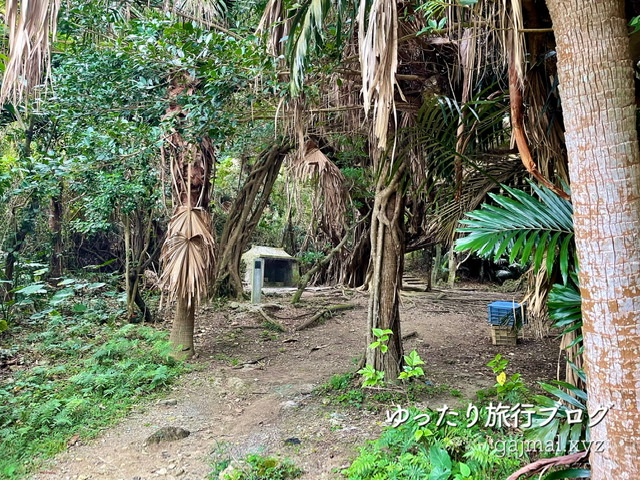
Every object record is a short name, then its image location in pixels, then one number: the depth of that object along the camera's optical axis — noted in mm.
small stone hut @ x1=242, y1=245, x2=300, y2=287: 10875
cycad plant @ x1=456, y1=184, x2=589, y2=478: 1705
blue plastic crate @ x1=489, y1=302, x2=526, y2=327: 4871
